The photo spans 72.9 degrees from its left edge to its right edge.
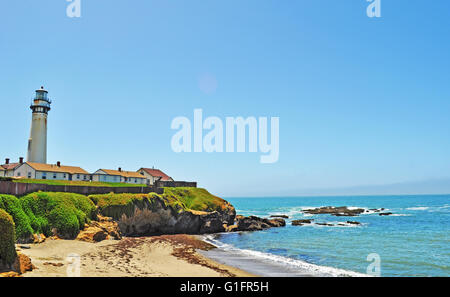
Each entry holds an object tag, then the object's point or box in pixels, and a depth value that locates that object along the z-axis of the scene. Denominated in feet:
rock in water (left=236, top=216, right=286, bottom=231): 177.27
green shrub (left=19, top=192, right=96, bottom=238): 87.66
